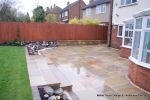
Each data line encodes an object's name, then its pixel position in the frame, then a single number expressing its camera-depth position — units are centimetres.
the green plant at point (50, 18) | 2549
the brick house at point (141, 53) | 428
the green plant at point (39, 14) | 2038
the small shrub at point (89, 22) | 1575
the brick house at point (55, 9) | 3639
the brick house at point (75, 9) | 2777
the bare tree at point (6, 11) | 1930
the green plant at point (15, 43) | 1096
